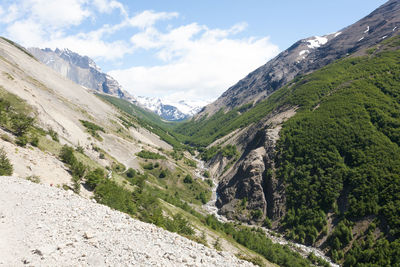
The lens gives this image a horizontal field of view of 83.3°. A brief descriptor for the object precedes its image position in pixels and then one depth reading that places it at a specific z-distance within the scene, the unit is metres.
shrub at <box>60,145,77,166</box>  40.52
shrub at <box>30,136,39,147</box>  39.25
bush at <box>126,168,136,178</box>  87.50
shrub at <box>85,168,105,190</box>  35.25
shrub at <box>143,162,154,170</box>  114.25
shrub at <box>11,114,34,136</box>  38.44
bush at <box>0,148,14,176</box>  24.63
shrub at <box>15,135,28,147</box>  35.61
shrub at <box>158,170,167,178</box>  115.11
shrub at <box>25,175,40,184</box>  26.73
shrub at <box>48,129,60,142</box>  57.06
